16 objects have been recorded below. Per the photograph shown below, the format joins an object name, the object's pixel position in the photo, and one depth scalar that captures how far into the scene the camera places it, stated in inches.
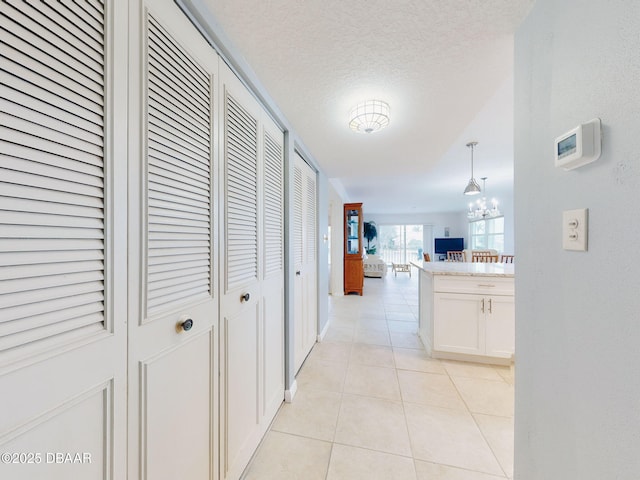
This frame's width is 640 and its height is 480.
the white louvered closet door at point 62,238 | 19.3
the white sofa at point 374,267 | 319.9
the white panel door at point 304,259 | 94.1
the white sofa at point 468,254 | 226.4
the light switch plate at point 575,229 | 30.0
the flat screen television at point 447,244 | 404.8
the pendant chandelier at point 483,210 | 226.1
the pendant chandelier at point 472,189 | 143.5
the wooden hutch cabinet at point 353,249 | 227.9
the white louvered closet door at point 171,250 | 29.7
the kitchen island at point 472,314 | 98.1
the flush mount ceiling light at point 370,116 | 67.4
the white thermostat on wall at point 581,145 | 28.1
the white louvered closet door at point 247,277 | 47.6
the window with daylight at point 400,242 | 446.6
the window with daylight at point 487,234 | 310.2
